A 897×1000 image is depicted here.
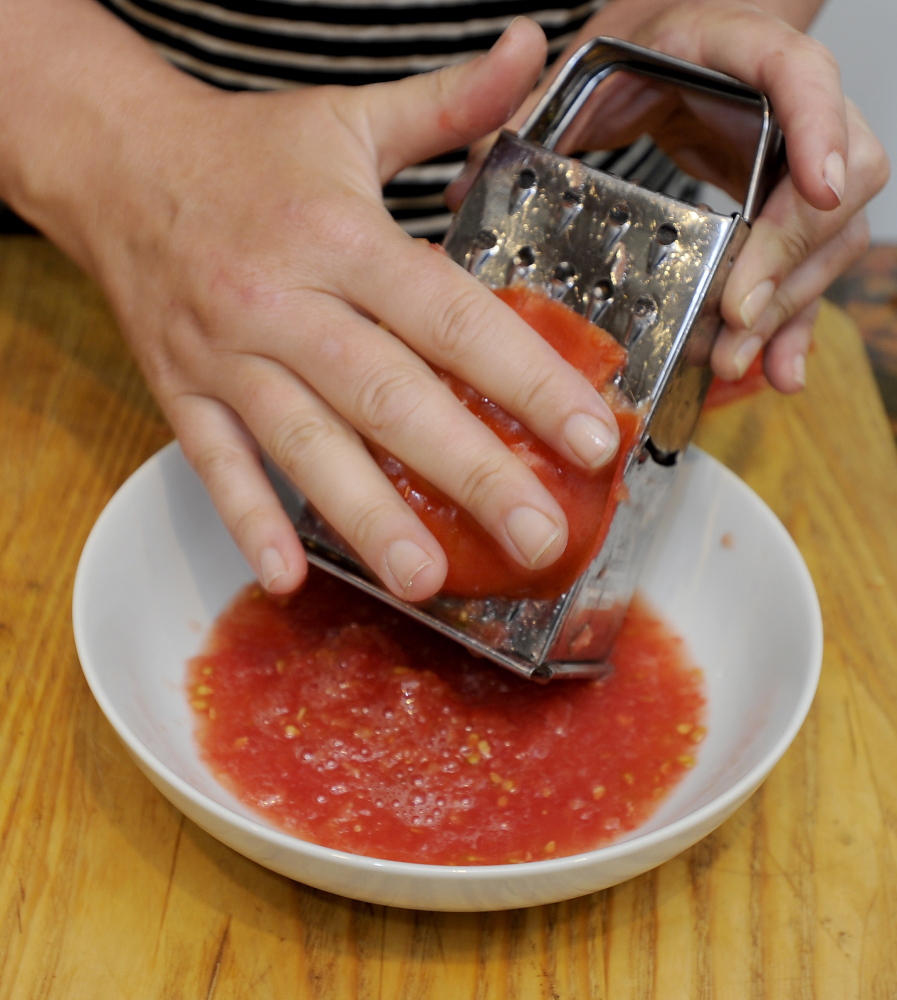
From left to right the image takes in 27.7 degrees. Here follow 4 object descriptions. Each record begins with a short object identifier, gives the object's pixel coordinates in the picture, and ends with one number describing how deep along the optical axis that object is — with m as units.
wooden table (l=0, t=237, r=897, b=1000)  0.43
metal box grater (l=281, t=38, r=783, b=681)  0.44
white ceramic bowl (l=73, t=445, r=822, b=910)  0.41
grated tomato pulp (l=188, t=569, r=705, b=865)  0.45
